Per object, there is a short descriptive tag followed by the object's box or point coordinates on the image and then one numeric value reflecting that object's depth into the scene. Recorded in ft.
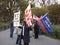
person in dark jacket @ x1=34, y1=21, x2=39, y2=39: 25.48
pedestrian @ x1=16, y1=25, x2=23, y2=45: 16.69
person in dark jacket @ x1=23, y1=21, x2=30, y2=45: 15.09
